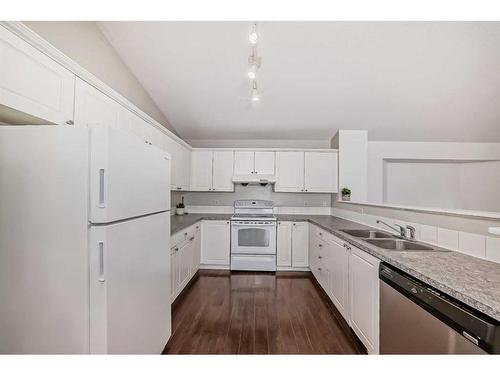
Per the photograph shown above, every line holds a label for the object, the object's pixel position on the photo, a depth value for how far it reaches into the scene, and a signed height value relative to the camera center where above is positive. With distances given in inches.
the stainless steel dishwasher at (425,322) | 31.8 -24.3
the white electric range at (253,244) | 134.7 -35.9
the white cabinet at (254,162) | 152.2 +19.0
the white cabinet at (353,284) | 58.9 -33.8
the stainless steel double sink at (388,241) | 64.9 -18.4
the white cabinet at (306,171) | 150.3 +12.8
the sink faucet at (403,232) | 71.5 -14.8
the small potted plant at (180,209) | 150.8 -15.6
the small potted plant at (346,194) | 142.1 -3.3
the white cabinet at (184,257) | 93.3 -36.1
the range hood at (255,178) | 149.3 +7.2
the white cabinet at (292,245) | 137.3 -37.2
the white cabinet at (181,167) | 126.1 +13.4
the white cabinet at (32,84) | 39.9 +22.1
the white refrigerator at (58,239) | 38.2 -9.8
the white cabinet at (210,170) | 154.4 +13.0
